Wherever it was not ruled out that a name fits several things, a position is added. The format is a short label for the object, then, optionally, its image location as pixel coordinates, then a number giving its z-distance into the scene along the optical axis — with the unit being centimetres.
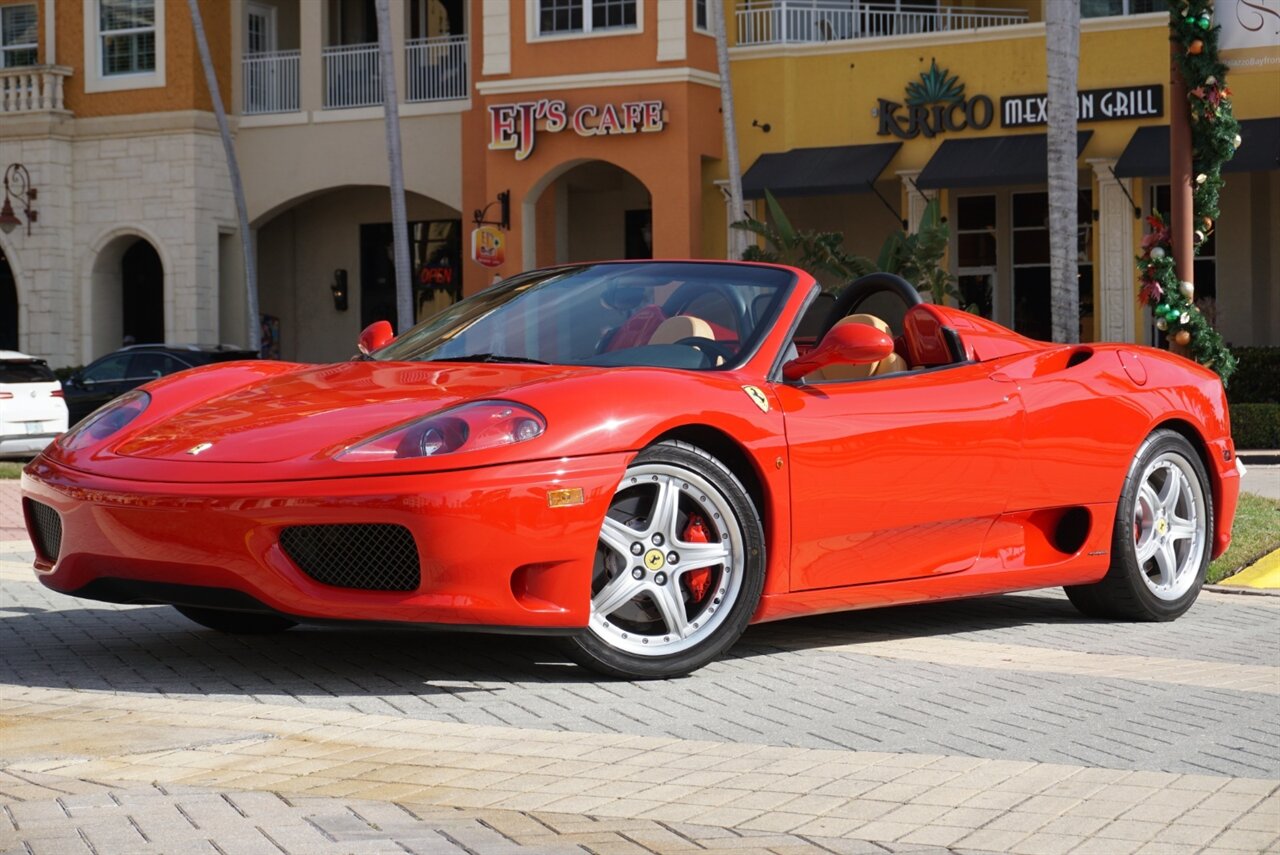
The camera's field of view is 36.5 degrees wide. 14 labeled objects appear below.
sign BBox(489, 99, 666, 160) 2895
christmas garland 1174
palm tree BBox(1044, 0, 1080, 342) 1653
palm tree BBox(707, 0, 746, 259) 2716
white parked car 2017
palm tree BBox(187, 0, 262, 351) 3094
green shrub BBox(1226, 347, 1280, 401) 2492
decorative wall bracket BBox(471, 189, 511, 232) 3044
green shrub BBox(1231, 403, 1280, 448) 2336
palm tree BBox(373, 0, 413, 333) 2597
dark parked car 2467
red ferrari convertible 557
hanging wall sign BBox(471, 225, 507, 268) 3052
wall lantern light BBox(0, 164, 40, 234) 3384
